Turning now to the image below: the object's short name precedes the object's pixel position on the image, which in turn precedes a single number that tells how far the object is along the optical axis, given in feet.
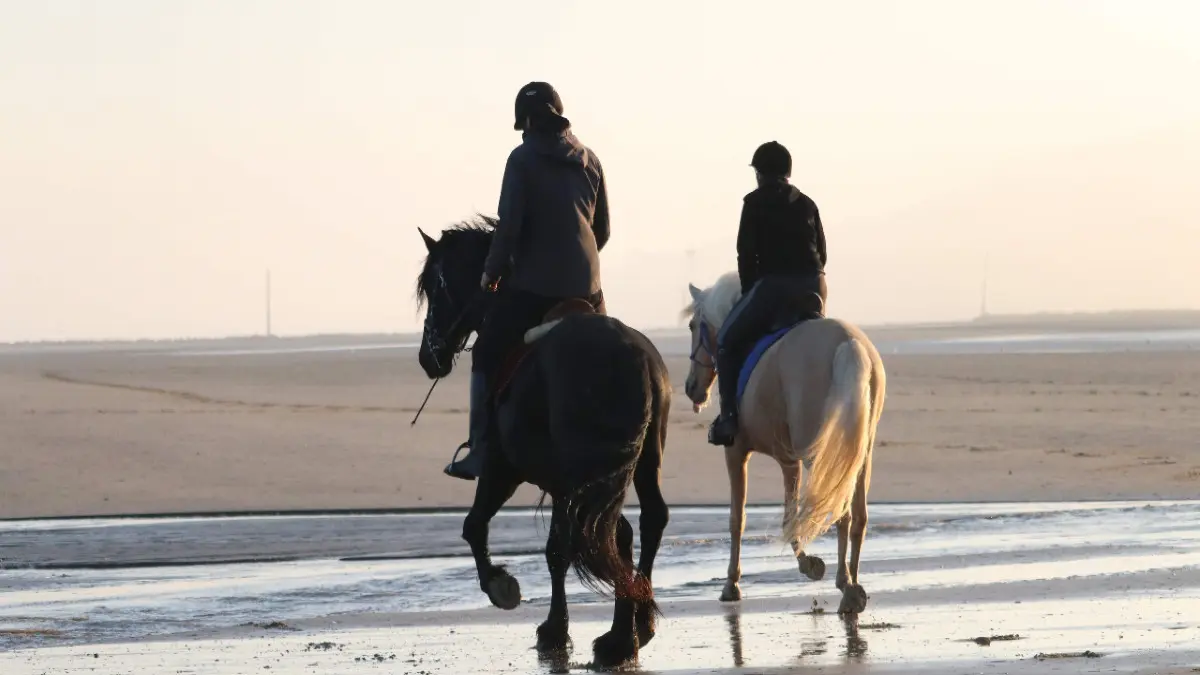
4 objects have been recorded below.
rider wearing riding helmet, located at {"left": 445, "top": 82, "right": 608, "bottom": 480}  57.21
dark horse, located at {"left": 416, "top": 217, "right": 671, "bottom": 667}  52.70
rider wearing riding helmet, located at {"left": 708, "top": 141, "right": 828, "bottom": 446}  70.33
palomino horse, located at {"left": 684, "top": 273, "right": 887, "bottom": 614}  62.44
